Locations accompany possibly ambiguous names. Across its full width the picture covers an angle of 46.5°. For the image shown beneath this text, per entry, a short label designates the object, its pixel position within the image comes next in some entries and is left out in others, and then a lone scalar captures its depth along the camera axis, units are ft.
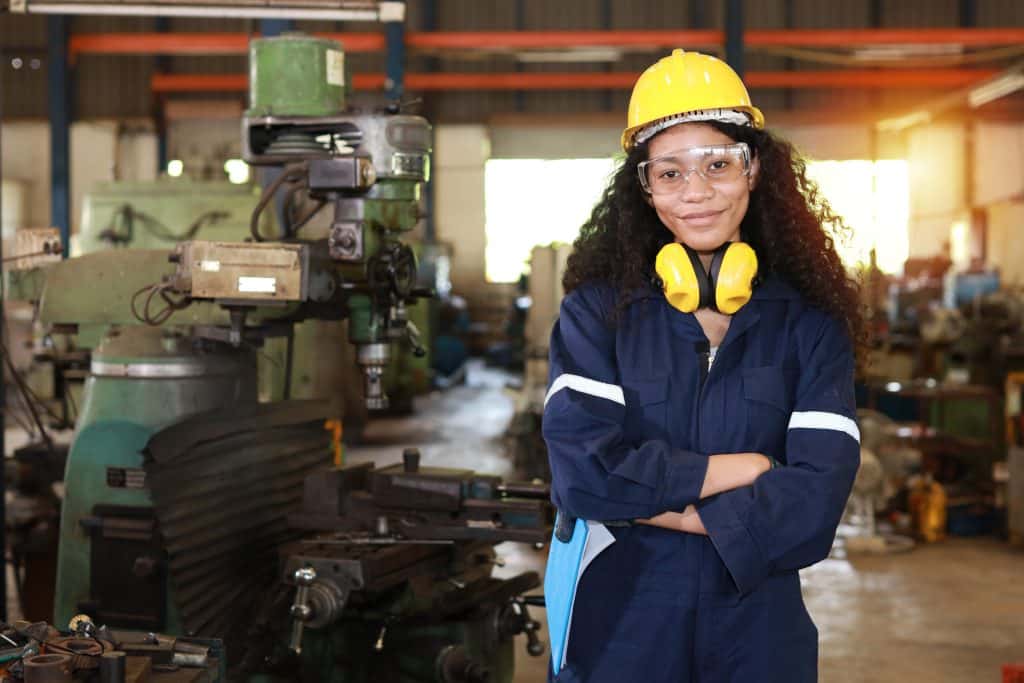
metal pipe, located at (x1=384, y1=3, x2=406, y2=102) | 22.72
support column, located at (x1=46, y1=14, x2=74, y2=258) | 23.95
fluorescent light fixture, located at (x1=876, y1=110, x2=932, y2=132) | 33.53
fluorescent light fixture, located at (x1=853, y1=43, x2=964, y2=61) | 30.66
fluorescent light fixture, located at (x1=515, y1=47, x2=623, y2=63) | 34.76
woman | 4.43
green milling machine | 7.36
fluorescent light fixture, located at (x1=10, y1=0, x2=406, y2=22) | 8.55
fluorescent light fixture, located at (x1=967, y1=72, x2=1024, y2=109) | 24.82
